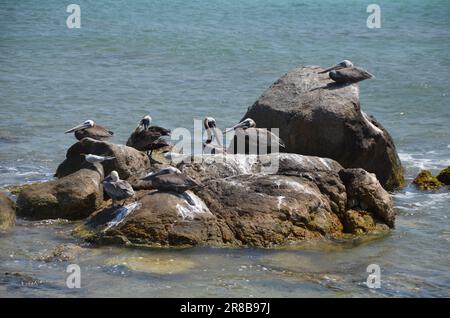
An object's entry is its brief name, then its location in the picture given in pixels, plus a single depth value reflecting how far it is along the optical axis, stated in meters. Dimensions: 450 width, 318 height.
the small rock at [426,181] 13.49
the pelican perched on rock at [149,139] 12.55
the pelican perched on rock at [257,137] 12.41
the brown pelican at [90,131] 12.88
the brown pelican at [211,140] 12.15
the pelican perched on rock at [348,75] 13.24
